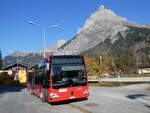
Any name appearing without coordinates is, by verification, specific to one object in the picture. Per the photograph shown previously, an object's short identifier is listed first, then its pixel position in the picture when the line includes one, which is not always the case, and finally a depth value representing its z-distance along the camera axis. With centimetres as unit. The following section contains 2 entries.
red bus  782
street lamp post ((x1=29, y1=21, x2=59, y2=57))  1842
